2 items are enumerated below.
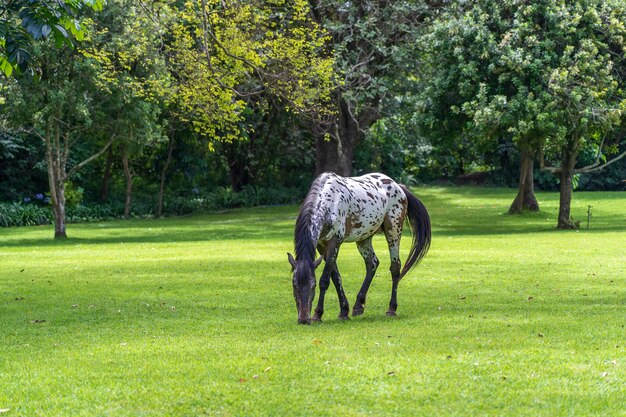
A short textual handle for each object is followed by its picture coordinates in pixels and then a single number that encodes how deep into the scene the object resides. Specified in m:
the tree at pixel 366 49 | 34.16
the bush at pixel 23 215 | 39.06
